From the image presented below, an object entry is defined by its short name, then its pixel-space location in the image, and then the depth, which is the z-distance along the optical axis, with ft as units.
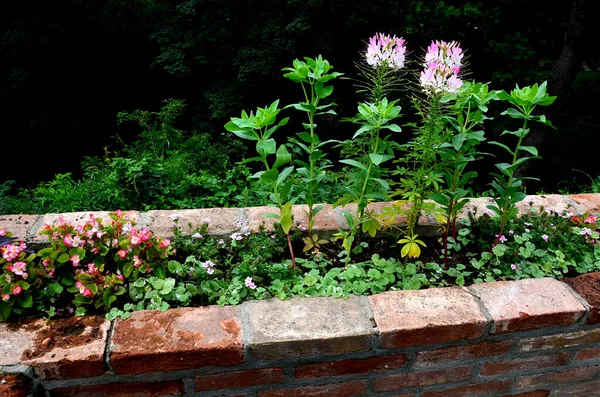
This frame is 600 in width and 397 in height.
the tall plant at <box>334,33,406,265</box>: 6.03
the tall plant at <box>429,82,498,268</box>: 6.10
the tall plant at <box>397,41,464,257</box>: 5.74
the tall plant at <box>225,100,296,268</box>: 5.95
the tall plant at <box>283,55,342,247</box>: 6.27
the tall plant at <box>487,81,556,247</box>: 6.40
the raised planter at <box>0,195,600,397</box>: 5.16
